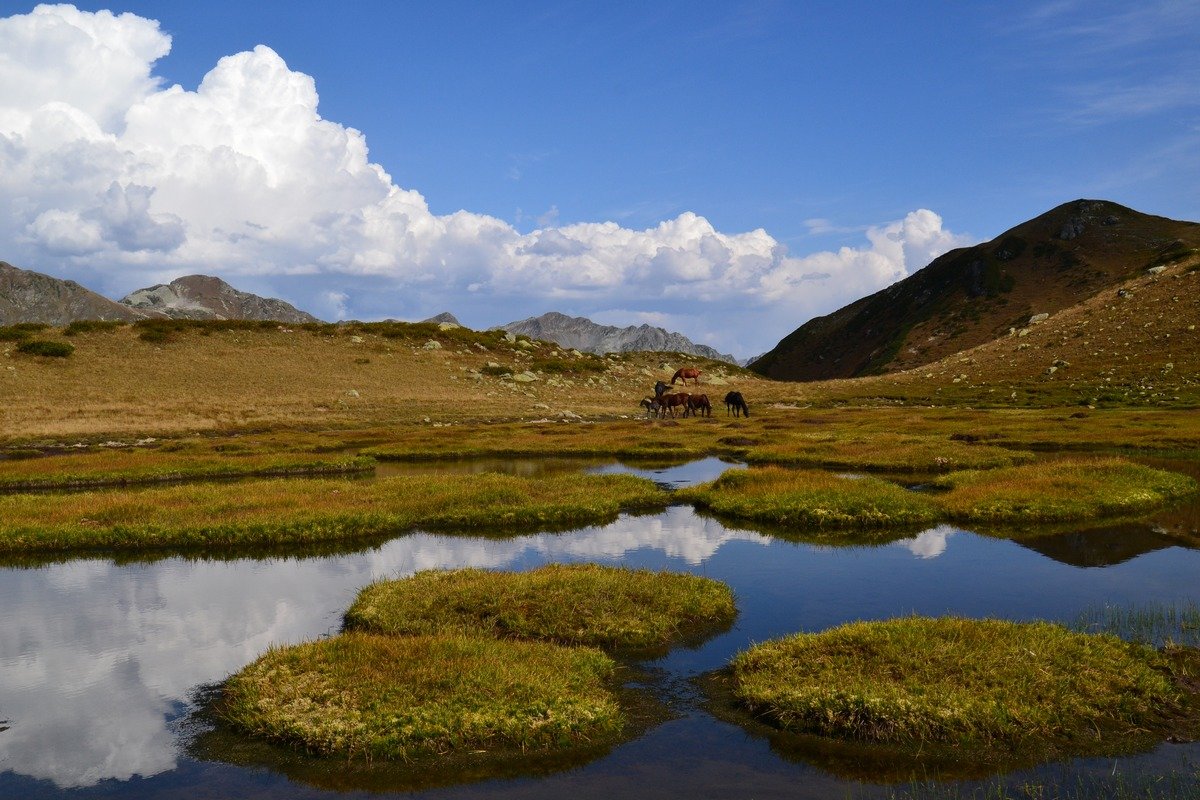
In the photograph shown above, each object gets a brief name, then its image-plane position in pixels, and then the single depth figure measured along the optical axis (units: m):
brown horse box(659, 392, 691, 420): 88.06
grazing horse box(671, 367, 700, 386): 107.53
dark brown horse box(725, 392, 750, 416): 87.23
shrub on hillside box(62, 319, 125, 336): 94.12
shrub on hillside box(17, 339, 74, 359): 85.44
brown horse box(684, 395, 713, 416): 88.33
